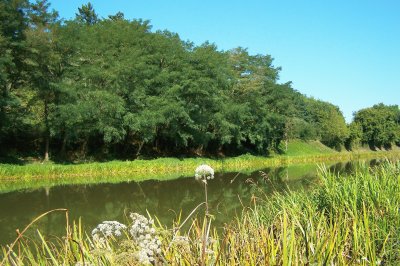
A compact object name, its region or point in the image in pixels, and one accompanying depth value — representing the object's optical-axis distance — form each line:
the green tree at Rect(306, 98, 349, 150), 67.12
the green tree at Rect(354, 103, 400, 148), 84.38
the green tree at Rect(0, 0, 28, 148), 23.59
